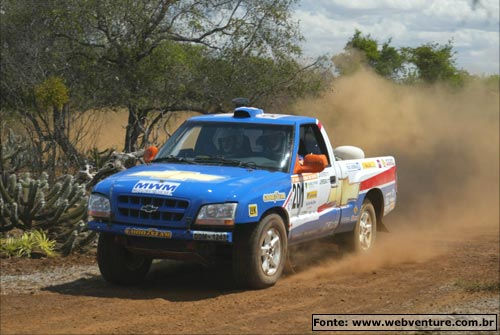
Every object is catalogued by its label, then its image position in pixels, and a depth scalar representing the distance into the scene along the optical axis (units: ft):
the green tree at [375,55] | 115.96
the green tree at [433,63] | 119.55
